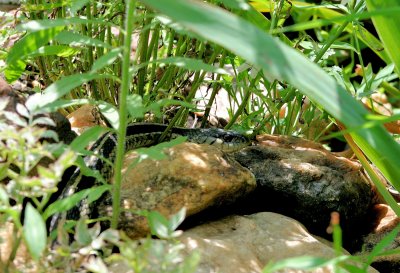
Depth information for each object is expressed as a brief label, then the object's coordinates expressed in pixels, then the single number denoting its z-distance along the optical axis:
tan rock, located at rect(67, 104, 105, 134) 1.07
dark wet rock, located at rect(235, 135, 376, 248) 1.01
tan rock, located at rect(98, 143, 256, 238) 0.92
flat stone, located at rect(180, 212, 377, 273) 0.87
